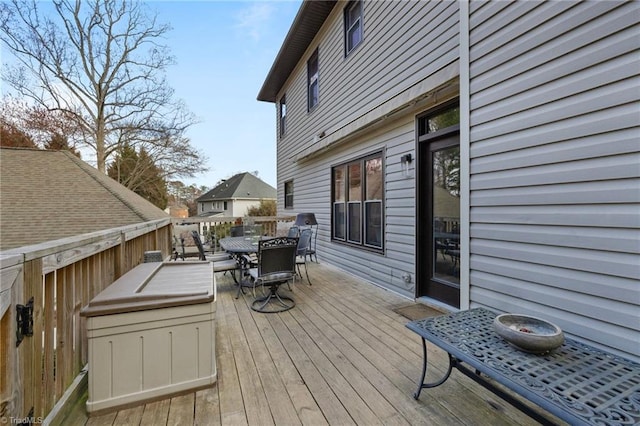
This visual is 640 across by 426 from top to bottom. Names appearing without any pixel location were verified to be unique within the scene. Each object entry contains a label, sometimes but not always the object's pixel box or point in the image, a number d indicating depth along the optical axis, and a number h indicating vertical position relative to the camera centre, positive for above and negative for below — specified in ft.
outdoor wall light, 13.24 +2.20
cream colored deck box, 6.03 -2.92
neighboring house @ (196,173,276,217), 89.30 +4.81
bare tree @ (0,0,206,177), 40.45 +21.99
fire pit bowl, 4.98 -2.28
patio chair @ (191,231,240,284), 14.52 -2.82
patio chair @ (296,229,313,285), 17.54 -2.10
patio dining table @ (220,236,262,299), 14.46 -1.95
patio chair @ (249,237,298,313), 12.10 -2.48
